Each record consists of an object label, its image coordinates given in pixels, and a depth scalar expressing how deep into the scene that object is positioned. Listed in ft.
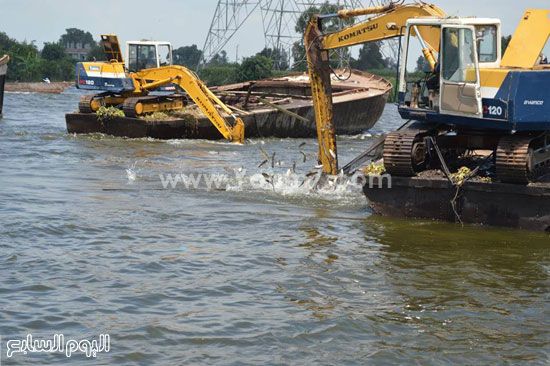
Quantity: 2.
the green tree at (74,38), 594.94
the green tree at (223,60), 320.74
